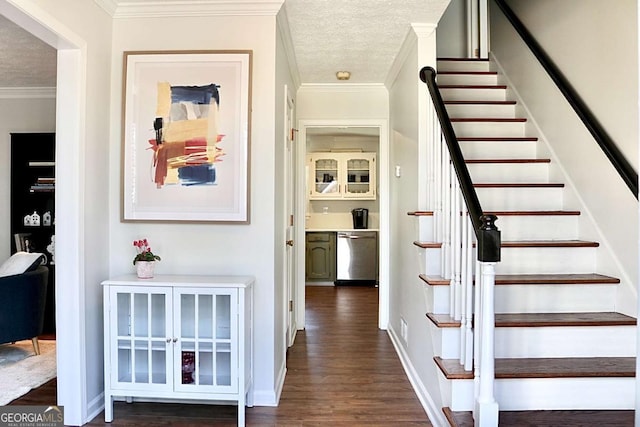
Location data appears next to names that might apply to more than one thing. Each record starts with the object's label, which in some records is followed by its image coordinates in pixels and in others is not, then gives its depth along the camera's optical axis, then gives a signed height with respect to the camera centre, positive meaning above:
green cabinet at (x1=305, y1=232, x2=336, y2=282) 6.51 -0.74
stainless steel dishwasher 6.47 -0.74
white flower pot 2.31 -0.34
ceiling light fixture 3.78 +1.32
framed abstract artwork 2.45 +0.47
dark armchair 3.11 -0.76
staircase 1.89 -0.55
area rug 2.64 -1.18
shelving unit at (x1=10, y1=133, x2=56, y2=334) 4.32 +0.22
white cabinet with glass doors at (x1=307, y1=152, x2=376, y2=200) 6.85 +0.62
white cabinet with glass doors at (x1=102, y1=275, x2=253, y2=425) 2.19 -0.73
